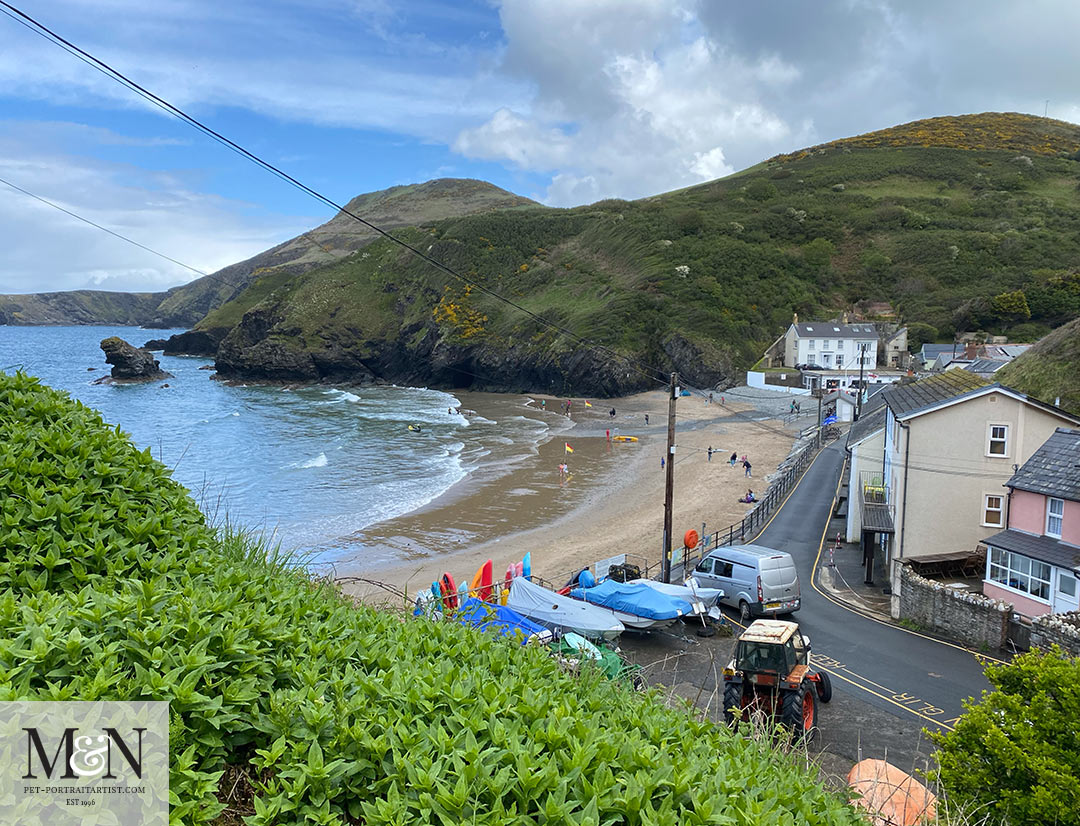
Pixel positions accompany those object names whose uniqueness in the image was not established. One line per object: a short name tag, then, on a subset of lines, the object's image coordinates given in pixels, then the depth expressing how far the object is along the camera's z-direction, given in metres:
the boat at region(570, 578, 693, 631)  16.14
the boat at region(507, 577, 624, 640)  14.95
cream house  20.34
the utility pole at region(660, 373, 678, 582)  21.19
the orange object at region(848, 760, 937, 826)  6.14
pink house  16.23
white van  18.45
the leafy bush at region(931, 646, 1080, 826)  6.13
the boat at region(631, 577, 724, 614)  17.23
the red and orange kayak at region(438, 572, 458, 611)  12.48
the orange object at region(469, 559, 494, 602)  17.52
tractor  11.56
